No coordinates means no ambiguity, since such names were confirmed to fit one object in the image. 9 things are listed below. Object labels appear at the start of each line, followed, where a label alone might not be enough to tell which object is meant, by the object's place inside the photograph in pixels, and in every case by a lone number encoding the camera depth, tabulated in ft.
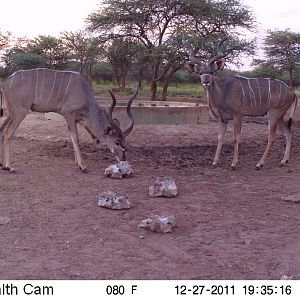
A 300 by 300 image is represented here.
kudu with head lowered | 22.44
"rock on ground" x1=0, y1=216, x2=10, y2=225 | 14.87
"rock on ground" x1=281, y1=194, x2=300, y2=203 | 17.61
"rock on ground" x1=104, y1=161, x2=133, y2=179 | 21.03
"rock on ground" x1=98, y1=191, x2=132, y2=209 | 16.24
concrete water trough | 36.68
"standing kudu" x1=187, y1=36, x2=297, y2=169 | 25.35
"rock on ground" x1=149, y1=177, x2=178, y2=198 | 17.95
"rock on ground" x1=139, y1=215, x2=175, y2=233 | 14.24
